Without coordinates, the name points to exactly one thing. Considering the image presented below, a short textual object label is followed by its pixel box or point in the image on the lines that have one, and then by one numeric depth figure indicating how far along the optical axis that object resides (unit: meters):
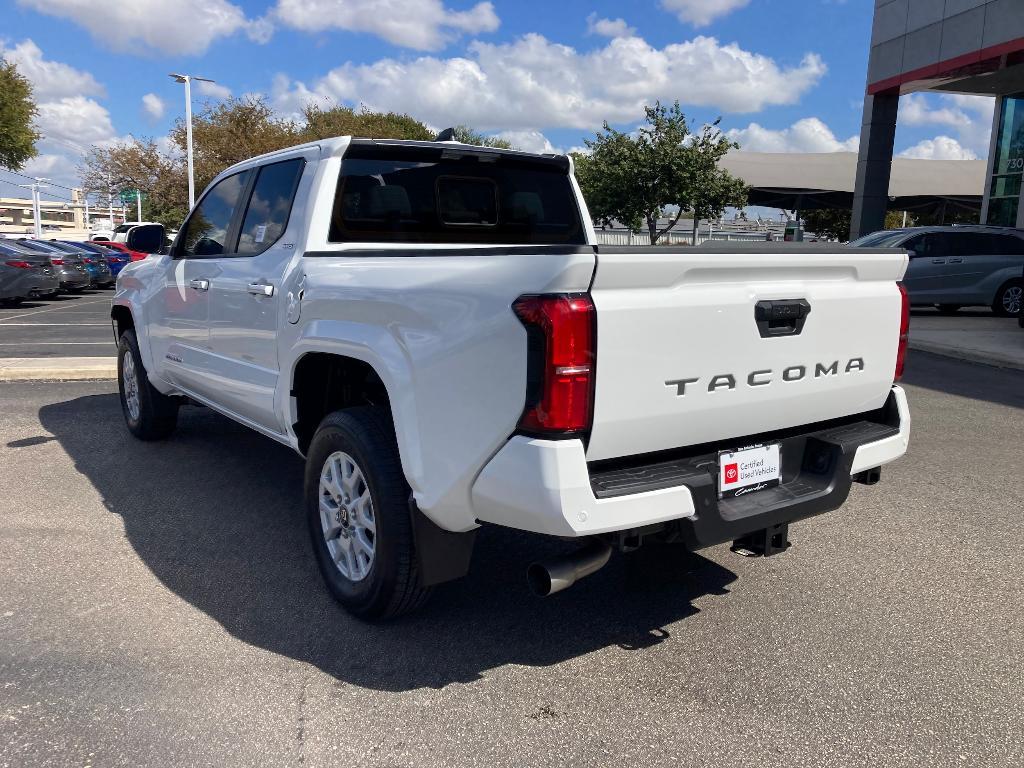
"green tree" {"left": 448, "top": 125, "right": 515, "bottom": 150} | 63.91
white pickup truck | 2.54
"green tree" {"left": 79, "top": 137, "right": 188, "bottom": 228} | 46.88
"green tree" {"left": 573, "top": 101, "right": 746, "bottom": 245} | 34.41
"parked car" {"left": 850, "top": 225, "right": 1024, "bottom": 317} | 15.51
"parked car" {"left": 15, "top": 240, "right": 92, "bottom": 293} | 20.19
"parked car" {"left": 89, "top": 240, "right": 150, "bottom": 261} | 27.39
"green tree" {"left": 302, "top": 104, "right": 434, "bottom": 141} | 47.88
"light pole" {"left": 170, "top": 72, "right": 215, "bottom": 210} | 36.53
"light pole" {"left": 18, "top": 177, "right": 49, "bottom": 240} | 50.89
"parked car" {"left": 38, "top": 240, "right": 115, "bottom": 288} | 22.64
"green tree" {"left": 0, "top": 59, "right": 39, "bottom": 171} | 29.47
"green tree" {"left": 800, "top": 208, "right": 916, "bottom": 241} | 55.47
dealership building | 18.19
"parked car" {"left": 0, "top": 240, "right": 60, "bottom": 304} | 18.30
